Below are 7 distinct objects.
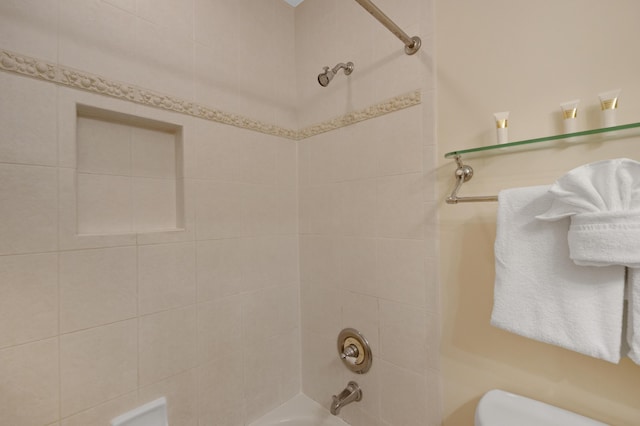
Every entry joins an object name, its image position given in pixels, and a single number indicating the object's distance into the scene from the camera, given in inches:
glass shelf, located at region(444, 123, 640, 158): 27.9
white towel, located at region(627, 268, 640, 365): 24.2
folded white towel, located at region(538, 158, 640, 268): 24.1
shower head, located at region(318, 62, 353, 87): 47.7
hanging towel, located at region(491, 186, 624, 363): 25.8
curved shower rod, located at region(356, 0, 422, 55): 34.4
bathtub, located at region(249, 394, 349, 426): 54.9
